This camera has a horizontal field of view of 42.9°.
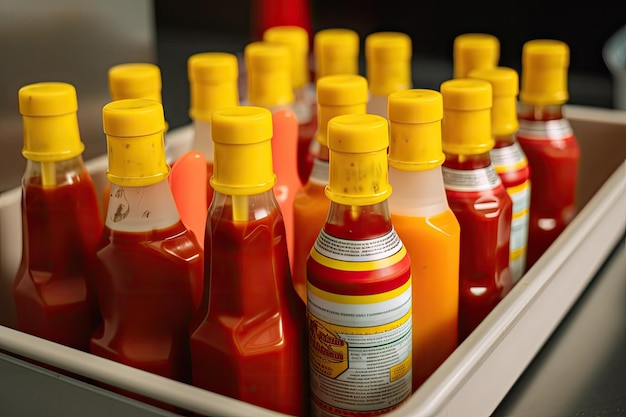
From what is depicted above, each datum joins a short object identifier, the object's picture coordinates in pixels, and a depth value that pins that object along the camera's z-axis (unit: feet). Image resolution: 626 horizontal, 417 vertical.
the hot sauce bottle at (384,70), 2.39
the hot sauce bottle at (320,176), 1.89
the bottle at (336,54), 2.67
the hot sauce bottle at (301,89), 2.49
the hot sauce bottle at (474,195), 1.86
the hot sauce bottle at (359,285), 1.50
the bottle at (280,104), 2.03
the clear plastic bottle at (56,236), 1.80
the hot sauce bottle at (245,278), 1.50
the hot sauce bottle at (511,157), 2.09
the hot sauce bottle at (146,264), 1.60
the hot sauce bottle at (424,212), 1.66
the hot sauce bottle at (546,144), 2.37
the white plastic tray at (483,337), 1.42
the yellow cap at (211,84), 2.10
